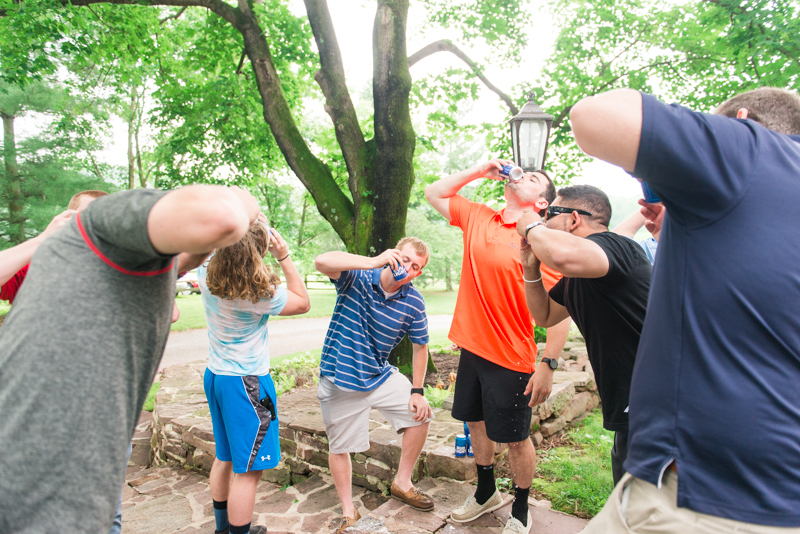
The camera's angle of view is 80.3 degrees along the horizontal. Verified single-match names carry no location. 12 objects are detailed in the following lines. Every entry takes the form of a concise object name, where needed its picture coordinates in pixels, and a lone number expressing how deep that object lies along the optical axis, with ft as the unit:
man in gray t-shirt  3.48
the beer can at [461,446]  11.54
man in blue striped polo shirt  10.37
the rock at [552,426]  14.67
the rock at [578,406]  16.03
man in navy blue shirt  3.56
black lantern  13.20
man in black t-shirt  5.75
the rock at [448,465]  11.48
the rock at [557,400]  14.55
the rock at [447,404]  15.29
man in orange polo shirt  9.75
